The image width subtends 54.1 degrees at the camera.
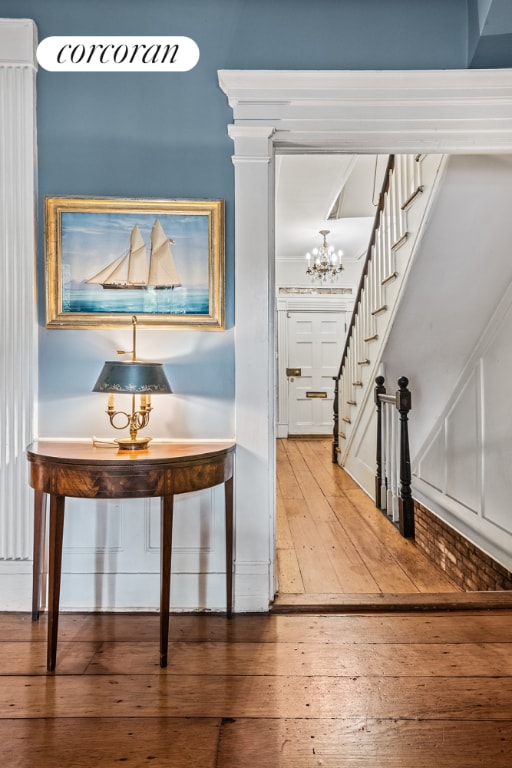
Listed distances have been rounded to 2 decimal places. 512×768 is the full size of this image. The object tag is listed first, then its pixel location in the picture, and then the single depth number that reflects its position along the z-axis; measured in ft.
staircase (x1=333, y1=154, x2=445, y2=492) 9.05
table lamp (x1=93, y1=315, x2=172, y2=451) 5.82
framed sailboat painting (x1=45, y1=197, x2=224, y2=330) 6.88
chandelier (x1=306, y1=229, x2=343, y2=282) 19.86
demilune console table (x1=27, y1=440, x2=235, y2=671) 5.41
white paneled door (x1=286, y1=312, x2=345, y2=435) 24.93
